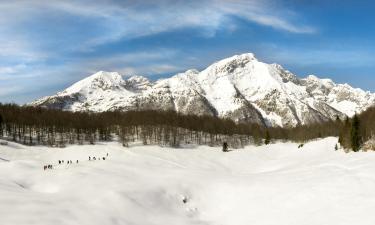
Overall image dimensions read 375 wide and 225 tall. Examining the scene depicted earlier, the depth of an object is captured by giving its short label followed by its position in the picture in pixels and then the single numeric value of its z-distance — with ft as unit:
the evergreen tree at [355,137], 314.39
